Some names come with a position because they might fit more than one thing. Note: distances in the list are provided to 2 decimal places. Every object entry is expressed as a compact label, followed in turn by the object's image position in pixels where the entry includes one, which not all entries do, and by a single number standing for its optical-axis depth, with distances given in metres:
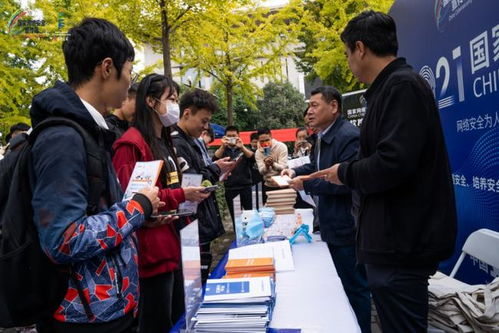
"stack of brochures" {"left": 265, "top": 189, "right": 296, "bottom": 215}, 3.44
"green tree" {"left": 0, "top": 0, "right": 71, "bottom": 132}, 8.60
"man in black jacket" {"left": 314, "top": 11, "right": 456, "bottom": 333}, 1.54
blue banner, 2.78
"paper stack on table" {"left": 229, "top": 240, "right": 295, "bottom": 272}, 2.17
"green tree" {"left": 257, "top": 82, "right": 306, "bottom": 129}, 26.97
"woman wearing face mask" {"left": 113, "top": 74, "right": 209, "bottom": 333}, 1.96
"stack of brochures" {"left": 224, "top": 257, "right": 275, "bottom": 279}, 1.88
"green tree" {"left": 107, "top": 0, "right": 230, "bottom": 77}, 6.19
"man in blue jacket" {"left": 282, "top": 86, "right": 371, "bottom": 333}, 2.59
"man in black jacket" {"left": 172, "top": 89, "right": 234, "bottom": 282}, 2.78
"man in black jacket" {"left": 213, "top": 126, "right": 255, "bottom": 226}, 6.64
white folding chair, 2.47
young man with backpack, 1.10
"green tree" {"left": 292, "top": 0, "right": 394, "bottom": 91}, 9.11
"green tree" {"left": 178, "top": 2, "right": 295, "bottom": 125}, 9.96
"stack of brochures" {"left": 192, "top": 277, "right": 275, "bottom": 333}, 1.38
